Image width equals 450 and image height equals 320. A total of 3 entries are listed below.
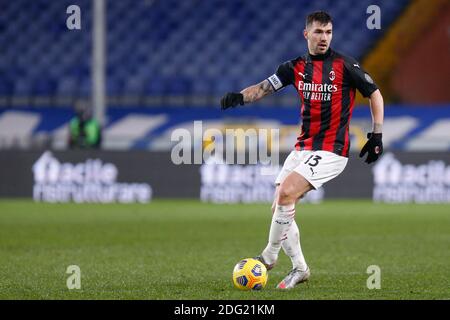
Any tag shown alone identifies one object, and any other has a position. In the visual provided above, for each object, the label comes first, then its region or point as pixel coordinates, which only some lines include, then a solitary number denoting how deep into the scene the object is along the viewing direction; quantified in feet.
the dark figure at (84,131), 137.28
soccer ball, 52.13
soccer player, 53.36
